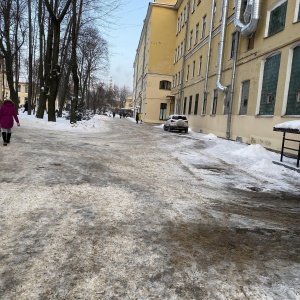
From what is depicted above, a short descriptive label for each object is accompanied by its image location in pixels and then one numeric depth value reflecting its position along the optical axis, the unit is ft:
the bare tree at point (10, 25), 74.13
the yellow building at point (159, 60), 145.18
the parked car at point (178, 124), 82.43
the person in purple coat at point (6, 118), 32.86
